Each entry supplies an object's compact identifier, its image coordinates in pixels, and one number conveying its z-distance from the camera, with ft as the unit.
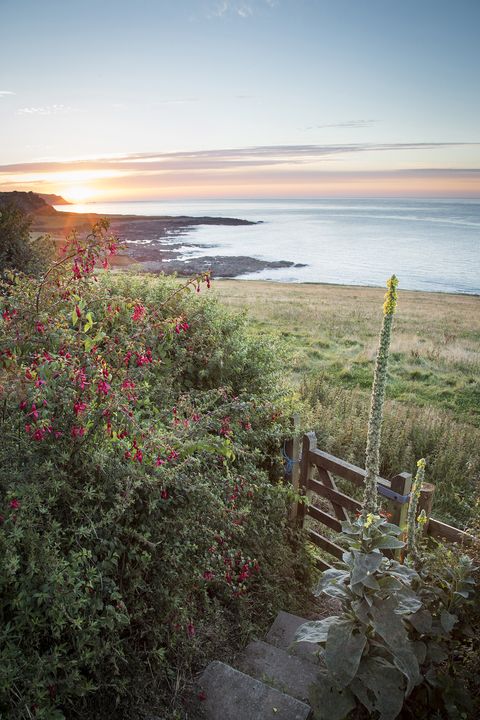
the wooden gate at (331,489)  16.35
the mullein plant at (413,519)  11.59
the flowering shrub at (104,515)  8.82
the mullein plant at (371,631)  10.27
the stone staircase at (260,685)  10.99
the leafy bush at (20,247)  37.43
